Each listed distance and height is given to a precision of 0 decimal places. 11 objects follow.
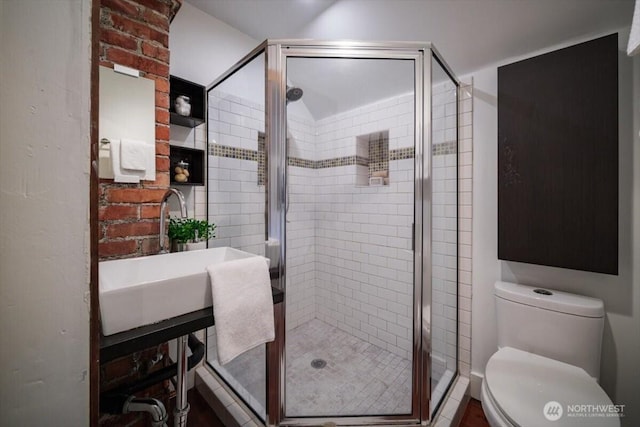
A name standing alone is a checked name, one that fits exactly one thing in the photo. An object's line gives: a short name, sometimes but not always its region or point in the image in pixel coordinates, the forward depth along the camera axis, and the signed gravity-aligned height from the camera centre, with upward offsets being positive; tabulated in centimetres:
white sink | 79 -28
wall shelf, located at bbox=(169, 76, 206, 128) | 159 +72
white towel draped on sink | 98 -37
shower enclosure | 137 -3
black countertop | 75 -39
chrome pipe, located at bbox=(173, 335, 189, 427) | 111 -76
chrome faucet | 124 +0
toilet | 103 -77
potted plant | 142 -13
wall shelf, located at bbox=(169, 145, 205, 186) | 166 +34
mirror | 124 +46
